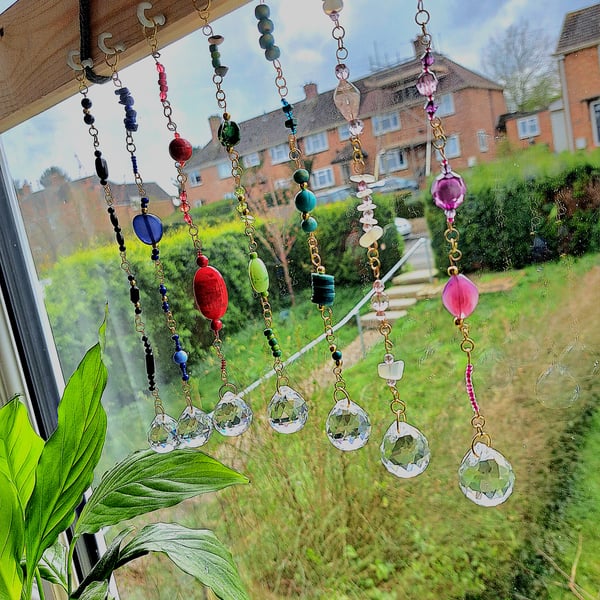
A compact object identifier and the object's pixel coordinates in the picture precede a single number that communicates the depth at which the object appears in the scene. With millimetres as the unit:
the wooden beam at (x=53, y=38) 662
